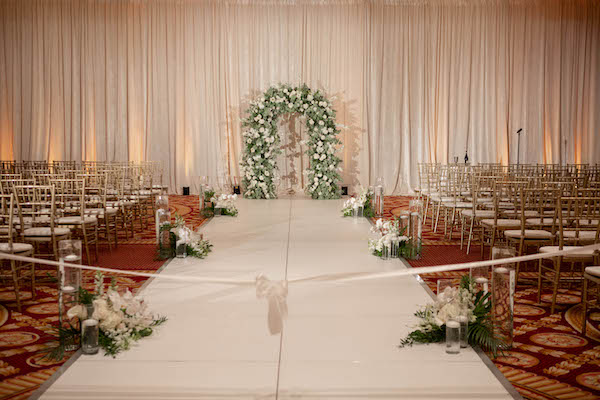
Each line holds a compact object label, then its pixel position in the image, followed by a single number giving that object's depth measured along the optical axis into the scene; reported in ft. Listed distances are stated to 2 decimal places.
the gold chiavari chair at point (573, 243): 15.95
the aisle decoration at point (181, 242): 22.47
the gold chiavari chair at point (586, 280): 14.03
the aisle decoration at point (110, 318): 12.77
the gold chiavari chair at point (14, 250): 16.28
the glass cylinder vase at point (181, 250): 22.63
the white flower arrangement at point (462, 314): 13.12
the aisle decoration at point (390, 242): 22.63
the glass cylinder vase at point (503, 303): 13.06
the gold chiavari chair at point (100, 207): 23.95
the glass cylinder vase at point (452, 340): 12.82
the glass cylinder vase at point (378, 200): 34.35
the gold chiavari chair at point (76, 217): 21.42
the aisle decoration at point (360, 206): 34.32
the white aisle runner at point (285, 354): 11.03
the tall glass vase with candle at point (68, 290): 12.89
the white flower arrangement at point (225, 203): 34.22
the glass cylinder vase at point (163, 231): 22.72
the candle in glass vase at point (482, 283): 13.94
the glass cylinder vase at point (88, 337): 12.61
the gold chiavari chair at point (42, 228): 19.26
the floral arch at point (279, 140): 44.14
